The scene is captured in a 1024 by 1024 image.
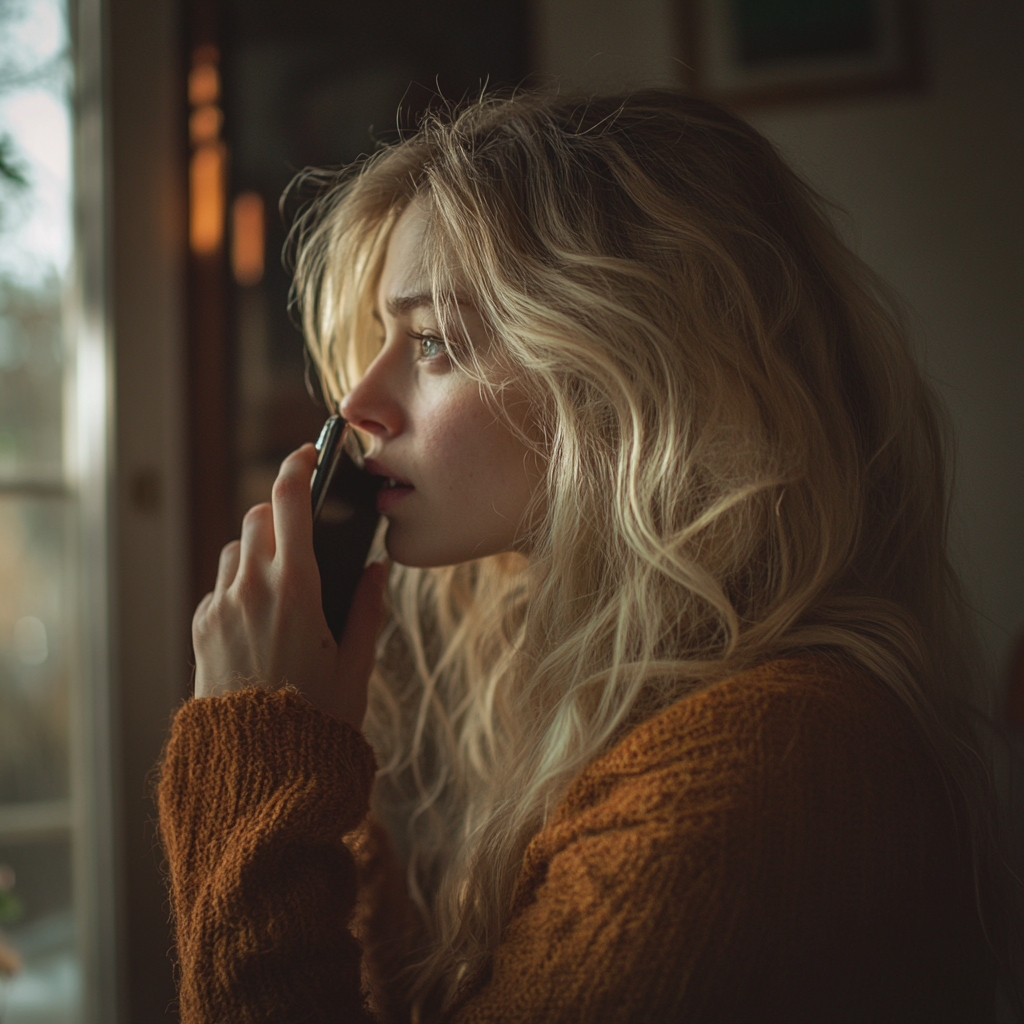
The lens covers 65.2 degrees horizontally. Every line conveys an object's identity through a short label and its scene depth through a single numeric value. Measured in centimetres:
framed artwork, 138
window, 127
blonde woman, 55
